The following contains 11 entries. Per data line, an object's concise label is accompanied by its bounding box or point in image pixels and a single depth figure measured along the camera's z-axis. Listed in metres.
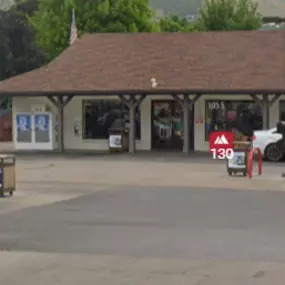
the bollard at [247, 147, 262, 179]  21.96
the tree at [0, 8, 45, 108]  53.03
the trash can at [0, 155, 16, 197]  17.25
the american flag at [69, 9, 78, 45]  38.35
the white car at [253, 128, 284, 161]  28.34
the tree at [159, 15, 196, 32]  61.06
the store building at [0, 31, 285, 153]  31.33
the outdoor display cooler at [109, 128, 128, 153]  32.31
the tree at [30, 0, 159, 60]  50.88
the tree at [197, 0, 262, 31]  57.00
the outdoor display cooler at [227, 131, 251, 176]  22.00
